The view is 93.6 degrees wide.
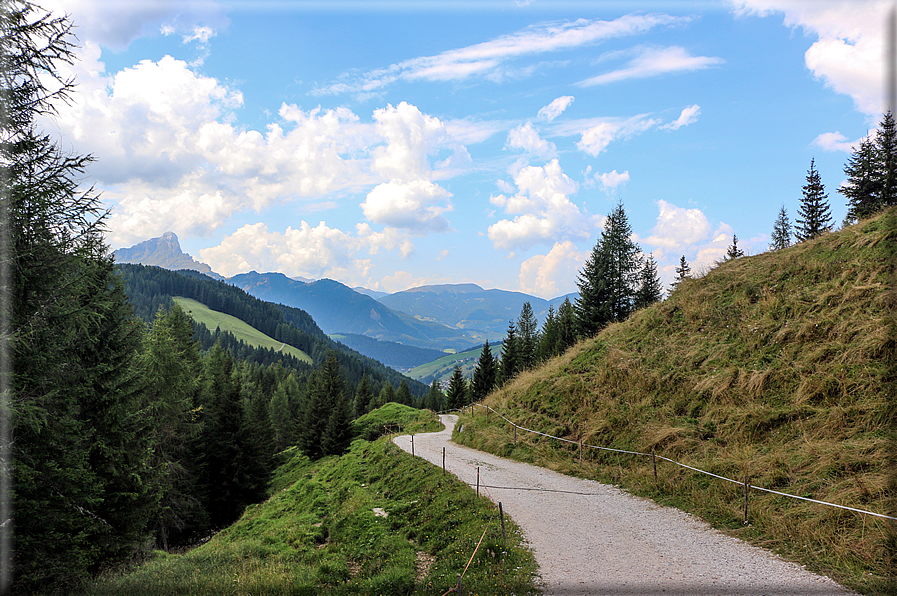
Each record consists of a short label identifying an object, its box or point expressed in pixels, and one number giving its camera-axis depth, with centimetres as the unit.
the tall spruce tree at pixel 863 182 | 3450
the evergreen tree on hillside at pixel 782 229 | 6820
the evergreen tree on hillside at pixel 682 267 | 5004
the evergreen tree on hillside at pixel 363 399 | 7581
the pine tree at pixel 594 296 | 4050
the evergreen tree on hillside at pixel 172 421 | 2673
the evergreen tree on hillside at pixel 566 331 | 5128
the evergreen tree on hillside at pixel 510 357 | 6450
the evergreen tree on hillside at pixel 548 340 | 6016
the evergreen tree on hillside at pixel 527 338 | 6475
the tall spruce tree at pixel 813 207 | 4681
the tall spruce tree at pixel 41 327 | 926
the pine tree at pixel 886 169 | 3196
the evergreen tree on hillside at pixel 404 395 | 8881
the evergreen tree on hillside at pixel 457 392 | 6781
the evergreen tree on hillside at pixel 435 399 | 8601
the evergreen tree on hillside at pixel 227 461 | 3462
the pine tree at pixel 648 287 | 4259
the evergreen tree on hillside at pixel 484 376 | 6606
